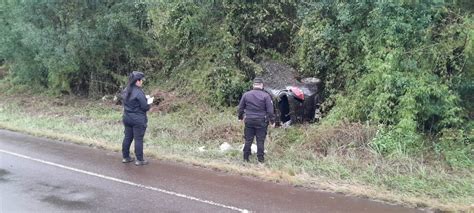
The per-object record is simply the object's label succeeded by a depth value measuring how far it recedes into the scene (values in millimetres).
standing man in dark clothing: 9734
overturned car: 12680
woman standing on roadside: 9570
